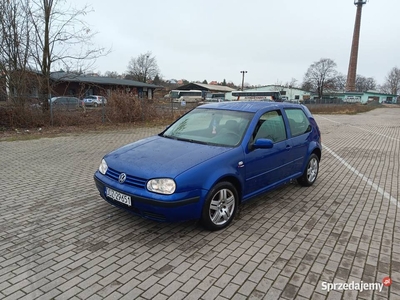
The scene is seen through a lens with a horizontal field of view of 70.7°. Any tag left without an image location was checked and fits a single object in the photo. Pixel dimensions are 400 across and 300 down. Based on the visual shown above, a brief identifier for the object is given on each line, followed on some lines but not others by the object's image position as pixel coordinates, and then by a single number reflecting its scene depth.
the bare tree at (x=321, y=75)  71.69
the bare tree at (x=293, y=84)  89.78
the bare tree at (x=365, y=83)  97.38
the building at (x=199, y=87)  74.56
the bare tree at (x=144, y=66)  75.00
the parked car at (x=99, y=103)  15.78
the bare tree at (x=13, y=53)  12.89
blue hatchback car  3.26
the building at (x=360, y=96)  72.06
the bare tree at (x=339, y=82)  74.14
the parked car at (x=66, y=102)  14.12
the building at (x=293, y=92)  66.06
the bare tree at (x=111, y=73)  72.18
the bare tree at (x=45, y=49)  13.90
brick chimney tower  65.62
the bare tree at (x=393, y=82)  104.12
